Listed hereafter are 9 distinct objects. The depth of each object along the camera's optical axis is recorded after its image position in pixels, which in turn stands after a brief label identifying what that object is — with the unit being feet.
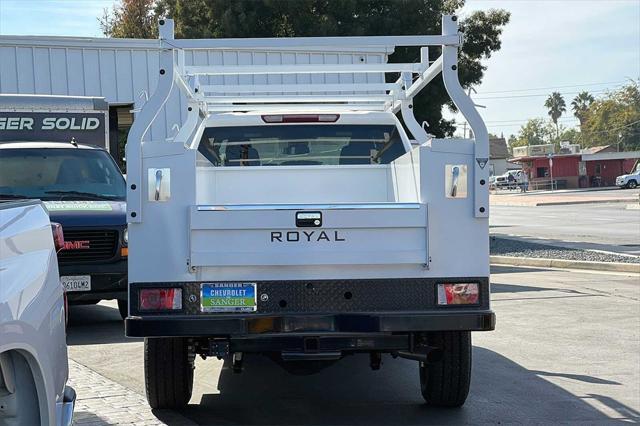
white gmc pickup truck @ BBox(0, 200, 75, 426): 10.40
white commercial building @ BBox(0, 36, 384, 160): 49.57
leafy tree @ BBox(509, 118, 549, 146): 536.01
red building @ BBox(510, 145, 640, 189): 257.34
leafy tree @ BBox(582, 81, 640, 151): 397.80
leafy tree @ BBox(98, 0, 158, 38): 109.60
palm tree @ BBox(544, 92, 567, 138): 542.57
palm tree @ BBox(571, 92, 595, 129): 525.34
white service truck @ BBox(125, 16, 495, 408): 16.83
